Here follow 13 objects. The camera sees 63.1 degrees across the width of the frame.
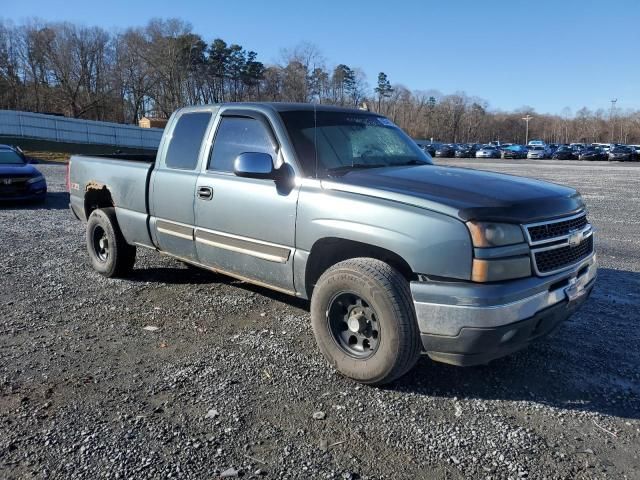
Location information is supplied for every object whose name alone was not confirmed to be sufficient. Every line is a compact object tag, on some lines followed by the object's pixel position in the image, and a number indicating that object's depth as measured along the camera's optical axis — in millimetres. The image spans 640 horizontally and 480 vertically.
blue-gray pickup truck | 3135
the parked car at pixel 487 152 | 63906
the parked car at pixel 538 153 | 62938
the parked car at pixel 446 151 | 62638
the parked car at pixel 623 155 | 55969
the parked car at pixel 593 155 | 58612
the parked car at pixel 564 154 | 62209
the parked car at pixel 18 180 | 12320
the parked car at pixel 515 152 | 65438
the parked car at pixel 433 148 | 62062
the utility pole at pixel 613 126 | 133875
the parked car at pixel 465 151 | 63991
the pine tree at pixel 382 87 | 117125
